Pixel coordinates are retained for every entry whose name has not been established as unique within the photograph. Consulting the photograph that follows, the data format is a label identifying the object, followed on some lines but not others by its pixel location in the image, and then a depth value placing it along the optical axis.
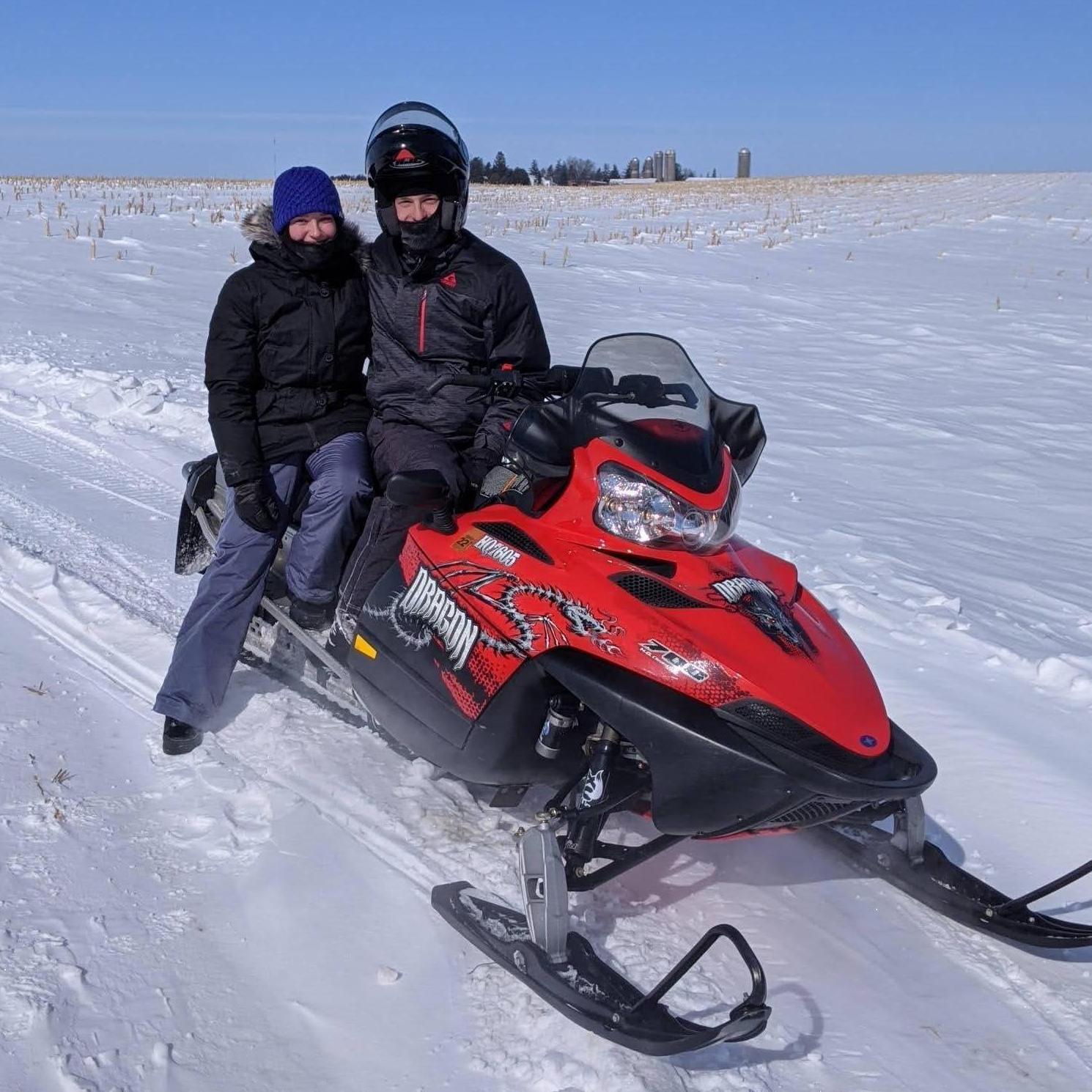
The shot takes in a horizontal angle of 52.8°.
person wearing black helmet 3.40
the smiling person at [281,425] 3.48
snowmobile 2.41
